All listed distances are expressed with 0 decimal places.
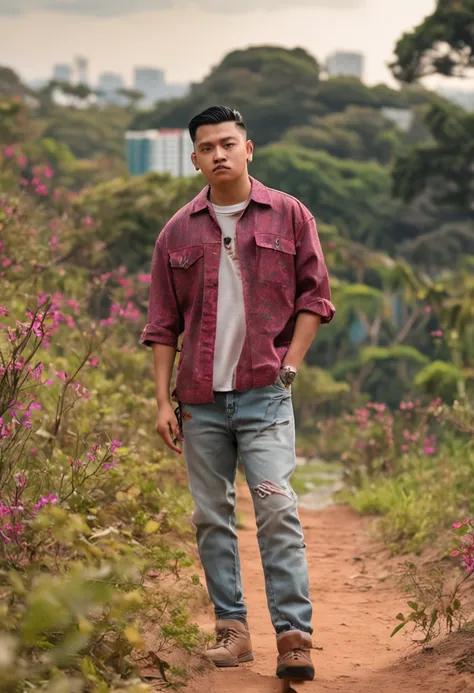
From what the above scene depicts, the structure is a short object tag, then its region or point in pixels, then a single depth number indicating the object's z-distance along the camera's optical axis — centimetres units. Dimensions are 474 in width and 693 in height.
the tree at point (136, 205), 1753
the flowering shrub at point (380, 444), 1011
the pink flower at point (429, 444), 919
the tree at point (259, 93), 5019
